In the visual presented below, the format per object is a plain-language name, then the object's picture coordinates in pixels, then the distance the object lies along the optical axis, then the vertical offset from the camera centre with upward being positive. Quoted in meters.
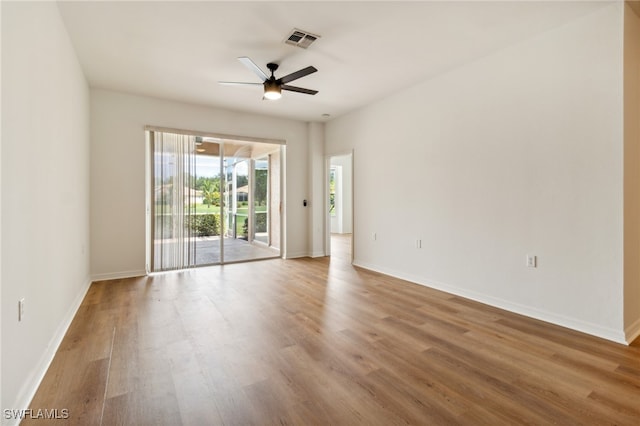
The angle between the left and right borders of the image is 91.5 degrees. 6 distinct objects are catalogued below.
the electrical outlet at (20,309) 1.79 -0.55
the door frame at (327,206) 6.63 +0.14
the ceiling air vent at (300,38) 3.02 +1.75
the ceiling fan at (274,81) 3.31 +1.51
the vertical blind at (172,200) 5.04 +0.22
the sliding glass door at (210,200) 5.06 +0.26
